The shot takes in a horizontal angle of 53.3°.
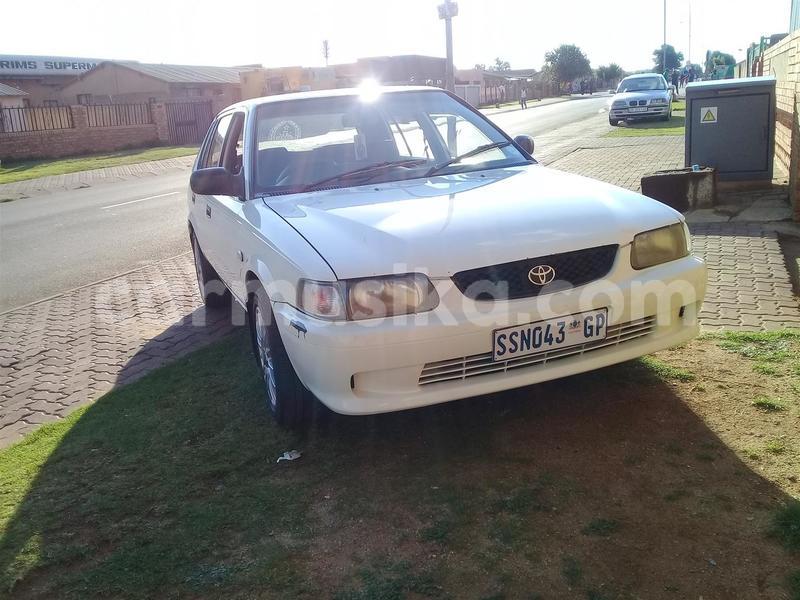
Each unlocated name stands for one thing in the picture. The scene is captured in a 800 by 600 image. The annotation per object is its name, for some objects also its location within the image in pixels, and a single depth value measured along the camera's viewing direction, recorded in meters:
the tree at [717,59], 47.82
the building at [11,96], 38.51
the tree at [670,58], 112.38
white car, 3.34
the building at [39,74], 50.78
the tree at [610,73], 147.88
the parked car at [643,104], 27.06
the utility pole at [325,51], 84.00
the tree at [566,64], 121.56
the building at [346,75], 55.19
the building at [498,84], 86.24
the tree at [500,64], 184.38
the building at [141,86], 49.78
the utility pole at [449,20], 15.36
